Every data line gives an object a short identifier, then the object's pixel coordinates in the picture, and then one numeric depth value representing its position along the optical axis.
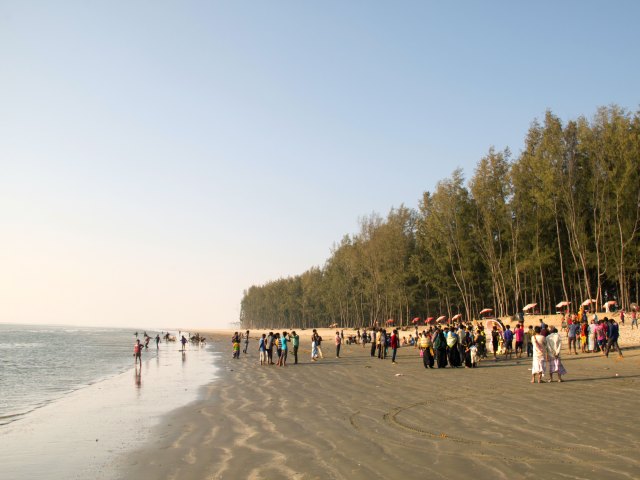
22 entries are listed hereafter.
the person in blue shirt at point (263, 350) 29.30
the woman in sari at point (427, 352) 24.39
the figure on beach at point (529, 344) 28.81
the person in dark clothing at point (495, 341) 28.77
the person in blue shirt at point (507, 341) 27.71
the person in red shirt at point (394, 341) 28.22
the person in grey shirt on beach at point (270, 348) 29.20
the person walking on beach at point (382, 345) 32.09
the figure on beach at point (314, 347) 32.10
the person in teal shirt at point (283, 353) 28.23
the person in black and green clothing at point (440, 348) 24.50
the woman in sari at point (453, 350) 24.80
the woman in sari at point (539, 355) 17.53
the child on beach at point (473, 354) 24.77
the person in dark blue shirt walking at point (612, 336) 25.61
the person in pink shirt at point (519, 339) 28.00
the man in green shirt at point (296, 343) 28.98
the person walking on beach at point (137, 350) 31.47
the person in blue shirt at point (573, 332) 28.81
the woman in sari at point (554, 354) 17.86
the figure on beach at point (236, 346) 36.69
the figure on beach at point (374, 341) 33.56
